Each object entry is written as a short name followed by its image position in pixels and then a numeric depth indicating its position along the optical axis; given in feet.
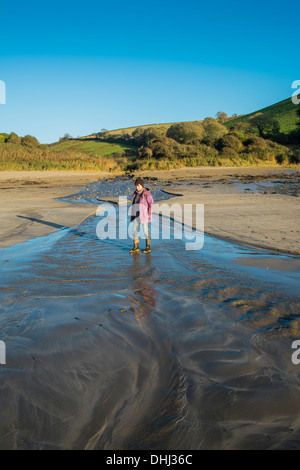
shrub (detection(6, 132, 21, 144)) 145.40
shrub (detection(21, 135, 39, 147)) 147.13
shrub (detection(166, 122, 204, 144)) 157.47
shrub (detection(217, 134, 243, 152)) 122.62
